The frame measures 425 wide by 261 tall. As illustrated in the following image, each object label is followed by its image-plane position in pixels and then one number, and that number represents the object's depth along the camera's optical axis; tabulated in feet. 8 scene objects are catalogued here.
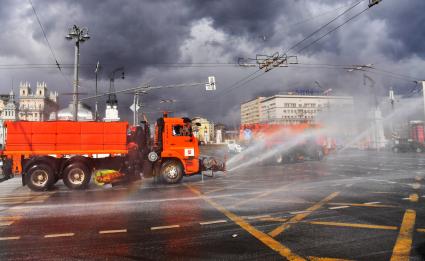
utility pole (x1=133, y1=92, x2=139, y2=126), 110.20
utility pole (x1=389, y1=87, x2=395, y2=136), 172.33
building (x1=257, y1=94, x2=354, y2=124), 522.88
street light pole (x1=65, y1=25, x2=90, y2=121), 74.54
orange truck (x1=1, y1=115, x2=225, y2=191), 47.55
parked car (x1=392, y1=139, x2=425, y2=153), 138.62
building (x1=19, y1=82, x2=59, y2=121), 472.85
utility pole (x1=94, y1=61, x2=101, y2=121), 92.68
